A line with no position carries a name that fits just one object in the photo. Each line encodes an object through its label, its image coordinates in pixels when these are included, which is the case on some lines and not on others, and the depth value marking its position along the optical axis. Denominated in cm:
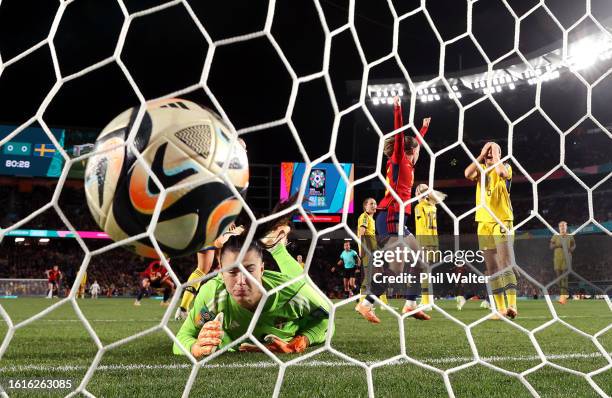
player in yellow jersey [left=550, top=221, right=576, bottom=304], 695
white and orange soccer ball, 132
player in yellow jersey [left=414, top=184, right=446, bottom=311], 489
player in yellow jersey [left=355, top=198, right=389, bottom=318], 524
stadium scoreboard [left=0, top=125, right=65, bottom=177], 1762
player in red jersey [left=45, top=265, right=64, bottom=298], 1238
